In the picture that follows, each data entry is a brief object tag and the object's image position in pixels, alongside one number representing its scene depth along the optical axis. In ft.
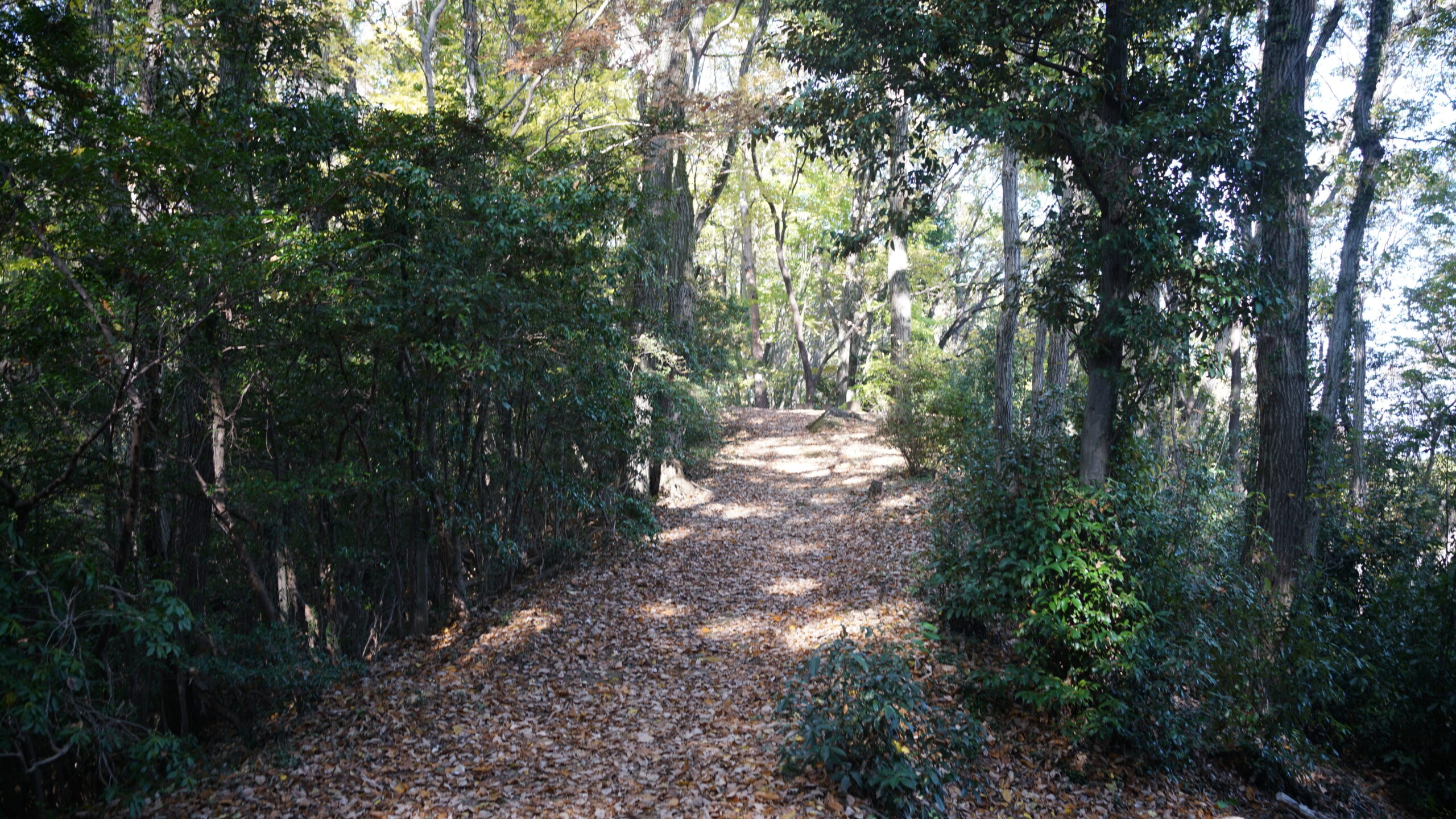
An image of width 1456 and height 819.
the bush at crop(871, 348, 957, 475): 41.34
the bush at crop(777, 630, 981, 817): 15.29
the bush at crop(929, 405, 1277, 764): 19.16
